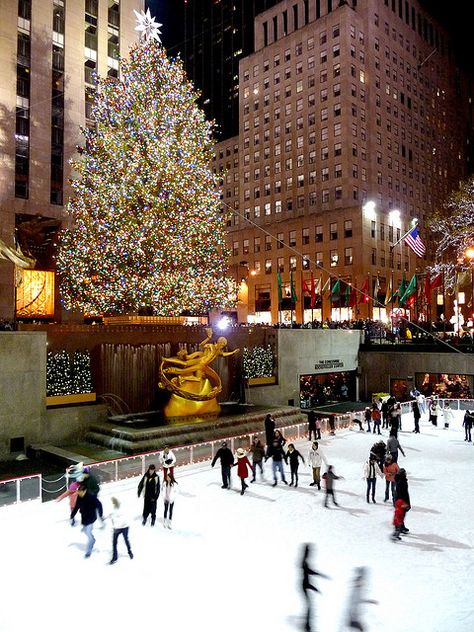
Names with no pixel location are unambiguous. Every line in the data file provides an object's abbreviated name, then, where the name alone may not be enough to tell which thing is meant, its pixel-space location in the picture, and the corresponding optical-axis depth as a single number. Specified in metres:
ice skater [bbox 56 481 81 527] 10.04
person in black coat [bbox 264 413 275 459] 16.65
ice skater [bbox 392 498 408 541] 9.70
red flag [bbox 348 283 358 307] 37.18
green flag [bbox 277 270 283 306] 34.86
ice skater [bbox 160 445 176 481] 10.98
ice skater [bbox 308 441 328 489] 13.23
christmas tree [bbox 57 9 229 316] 24.16
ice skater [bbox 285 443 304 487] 13.43
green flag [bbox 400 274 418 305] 31.27
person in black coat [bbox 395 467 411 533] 9.84
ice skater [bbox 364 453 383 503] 11.98
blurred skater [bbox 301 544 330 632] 6.70
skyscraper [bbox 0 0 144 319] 29.53
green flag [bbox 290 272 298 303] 34.03
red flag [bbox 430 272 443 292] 30.05
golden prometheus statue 20.20
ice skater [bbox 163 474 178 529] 10.45
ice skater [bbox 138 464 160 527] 10.19
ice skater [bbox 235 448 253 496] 12.59
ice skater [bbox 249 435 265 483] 14.14
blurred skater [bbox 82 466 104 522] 9.30
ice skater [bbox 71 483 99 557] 8.97
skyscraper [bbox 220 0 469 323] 63.28
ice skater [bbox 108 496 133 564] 8.67
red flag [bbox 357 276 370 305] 56.28
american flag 28.16
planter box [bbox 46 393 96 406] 18.08
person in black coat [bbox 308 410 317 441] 19.19
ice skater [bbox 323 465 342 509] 11.68
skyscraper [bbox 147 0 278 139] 94.88
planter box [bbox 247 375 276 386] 25.28
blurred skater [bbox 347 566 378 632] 6.52
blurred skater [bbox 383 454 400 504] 11.36
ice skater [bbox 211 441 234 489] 13.05
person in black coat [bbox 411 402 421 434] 21.19
